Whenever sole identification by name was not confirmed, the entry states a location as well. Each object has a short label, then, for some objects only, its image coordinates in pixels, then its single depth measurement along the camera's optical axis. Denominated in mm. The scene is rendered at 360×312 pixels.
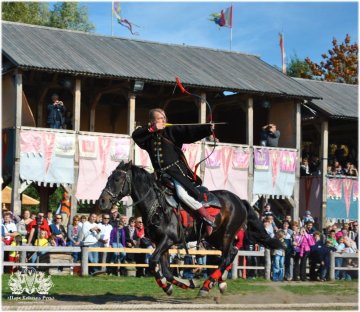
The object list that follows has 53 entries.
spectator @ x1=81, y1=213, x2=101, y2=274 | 22188
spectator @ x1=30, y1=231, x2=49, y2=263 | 20703
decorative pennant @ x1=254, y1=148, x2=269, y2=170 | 32600
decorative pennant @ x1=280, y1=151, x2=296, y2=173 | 33156
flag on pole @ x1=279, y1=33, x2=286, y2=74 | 43656
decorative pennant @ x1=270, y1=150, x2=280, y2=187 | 32906
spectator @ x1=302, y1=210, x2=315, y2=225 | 30300
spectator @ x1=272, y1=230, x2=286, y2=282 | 23312
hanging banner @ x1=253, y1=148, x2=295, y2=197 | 32625
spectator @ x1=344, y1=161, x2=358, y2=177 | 36312
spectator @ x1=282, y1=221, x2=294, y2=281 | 23797
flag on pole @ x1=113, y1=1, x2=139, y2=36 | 35688
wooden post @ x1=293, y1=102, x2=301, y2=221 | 33125
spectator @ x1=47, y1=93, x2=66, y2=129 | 28656
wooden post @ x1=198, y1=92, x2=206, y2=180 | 31297
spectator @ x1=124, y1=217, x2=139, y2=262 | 22656
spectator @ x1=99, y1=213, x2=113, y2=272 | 22312
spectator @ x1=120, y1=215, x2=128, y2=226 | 23334
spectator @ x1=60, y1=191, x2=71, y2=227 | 28698
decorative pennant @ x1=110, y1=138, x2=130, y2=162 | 29703
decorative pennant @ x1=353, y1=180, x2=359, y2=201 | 35594
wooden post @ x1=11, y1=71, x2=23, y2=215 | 27266
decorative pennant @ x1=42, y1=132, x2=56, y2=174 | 28173
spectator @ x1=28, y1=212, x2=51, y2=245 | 21688
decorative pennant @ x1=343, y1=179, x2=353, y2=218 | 35375
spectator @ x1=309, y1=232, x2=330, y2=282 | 24156
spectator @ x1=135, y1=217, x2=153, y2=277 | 22062
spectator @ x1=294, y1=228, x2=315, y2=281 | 23891
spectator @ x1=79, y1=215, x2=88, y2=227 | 22544
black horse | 13664
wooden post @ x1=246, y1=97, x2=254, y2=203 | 32406
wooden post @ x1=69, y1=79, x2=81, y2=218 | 28609
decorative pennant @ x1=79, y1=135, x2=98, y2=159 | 29062
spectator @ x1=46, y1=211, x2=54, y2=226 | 22828
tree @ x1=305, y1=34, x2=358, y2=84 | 56531
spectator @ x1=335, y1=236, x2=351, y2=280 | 24781
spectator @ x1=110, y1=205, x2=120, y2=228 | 23475
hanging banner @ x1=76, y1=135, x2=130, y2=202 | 28844
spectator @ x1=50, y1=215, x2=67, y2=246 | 22250
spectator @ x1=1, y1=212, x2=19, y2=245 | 21062
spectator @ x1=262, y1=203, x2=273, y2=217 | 28523
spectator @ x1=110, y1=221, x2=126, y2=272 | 22484
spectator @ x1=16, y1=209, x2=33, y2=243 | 22141
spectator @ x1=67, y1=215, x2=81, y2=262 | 22500
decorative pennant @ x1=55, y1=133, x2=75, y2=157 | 28531
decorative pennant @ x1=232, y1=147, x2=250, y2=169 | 32156
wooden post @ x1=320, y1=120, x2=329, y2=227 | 34594
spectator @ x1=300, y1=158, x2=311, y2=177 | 35781
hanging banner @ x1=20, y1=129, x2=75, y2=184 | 27781
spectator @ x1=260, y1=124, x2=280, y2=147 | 32750
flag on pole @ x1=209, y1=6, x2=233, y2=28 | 37312
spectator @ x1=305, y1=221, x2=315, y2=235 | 25595
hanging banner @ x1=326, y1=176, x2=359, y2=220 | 34875
